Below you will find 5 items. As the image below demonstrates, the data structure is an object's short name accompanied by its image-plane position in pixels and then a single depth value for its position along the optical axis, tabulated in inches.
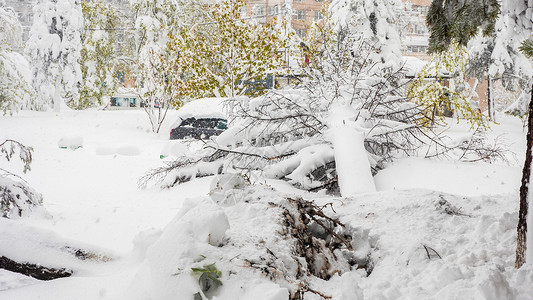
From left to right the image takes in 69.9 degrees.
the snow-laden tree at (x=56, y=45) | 853.8
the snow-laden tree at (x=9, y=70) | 562.5
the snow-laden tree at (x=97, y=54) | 999.0
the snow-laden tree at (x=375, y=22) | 638.5
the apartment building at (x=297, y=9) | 2082.9
